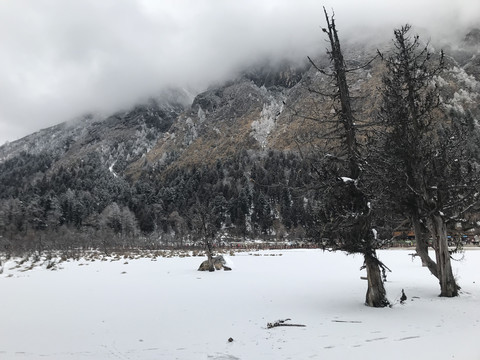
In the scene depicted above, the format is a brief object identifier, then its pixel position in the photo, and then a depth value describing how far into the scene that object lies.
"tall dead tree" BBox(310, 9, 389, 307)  11.42
